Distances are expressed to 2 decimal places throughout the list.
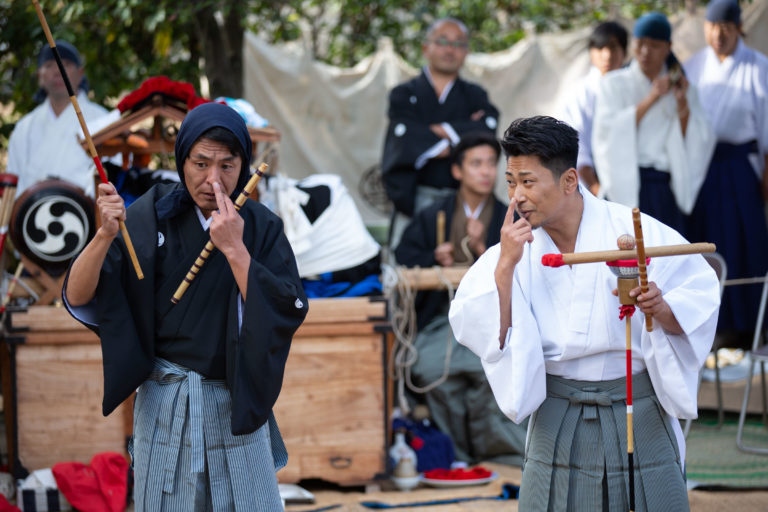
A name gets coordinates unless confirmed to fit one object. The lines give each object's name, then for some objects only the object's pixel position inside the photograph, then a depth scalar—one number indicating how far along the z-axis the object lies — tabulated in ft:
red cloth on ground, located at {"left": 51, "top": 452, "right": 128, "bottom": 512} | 28.86
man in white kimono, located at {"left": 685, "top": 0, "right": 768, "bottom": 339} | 41.60
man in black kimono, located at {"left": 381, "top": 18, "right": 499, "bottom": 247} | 40.78
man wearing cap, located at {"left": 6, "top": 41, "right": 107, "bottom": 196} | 36.65
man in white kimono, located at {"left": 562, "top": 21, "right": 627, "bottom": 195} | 41.68
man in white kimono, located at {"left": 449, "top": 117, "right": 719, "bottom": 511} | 17.65
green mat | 30.78
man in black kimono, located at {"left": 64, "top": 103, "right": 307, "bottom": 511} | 17.13
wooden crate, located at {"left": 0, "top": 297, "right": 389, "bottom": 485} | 30.45
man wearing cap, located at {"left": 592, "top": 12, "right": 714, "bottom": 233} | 39.09
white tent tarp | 48.44
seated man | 35.35
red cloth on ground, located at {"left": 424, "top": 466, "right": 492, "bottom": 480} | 32.30
